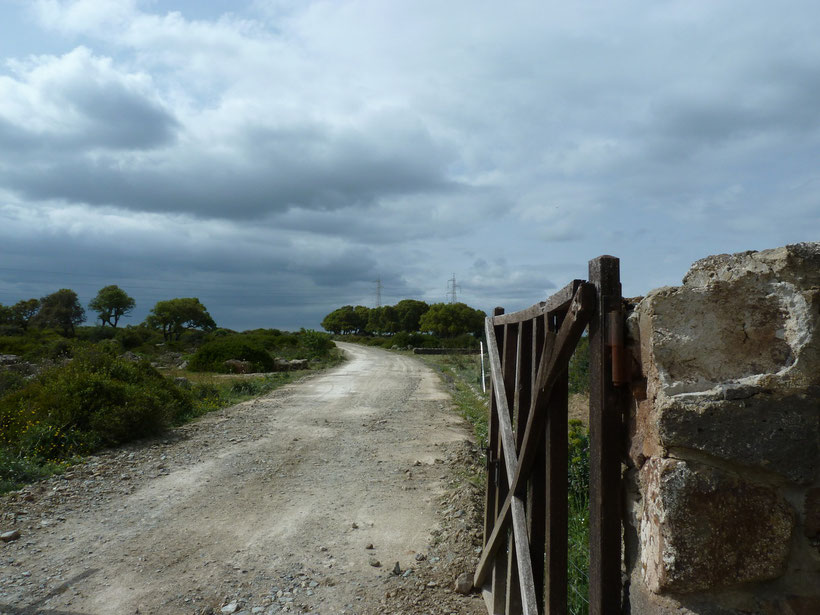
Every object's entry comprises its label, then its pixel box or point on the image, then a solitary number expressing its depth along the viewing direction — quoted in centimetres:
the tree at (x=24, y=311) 4613
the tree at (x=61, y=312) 4769
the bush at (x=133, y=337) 4314
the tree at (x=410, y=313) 8931
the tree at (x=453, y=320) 7300
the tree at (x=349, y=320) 10162
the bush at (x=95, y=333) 4448
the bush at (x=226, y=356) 2611
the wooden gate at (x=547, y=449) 214
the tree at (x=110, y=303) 5575
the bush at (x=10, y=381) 1295
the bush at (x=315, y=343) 3549
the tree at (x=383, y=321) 9000
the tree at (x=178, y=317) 5800
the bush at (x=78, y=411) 874
